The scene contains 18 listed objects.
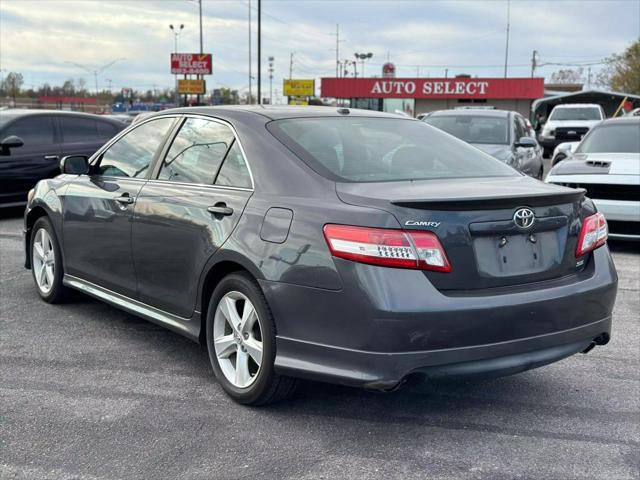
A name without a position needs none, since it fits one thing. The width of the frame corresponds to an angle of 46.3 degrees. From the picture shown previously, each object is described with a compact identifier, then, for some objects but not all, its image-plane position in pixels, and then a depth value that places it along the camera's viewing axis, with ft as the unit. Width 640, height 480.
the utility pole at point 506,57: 254.06
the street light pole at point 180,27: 211.61
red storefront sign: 168.55
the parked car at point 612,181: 26.48
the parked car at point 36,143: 34.73
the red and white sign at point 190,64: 226.99
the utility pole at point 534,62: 349.82
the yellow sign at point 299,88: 226.17
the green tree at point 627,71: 202.30
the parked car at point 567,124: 78.12
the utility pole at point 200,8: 184.24
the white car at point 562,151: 37.96
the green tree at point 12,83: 297.57
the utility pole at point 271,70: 295.03
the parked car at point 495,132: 34.68
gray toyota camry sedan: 10.53
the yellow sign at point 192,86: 225.35
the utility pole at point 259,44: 115.91
